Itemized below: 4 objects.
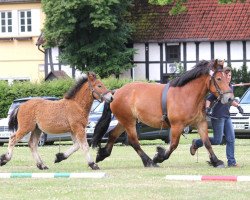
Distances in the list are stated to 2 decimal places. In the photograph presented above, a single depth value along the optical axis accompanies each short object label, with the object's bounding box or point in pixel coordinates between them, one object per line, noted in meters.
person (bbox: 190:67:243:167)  20.25
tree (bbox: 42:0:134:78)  51.78
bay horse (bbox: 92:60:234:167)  19.91
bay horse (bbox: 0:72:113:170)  20.27
